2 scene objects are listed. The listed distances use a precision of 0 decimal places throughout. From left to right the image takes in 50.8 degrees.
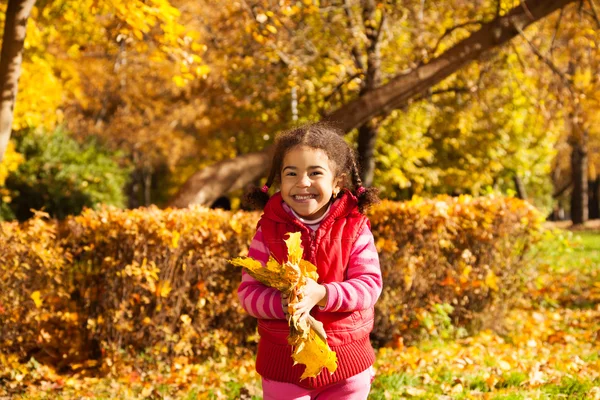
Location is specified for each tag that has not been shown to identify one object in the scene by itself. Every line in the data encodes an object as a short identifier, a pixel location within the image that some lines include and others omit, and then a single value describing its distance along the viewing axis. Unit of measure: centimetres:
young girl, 230
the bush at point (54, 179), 1524
